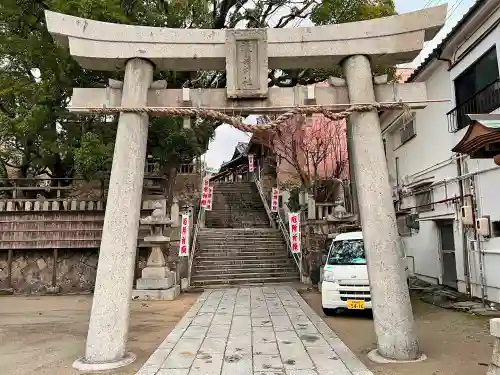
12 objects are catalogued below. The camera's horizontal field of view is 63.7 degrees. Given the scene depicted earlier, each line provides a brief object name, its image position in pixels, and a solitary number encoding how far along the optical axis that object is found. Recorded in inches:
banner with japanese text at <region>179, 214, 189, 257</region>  615.5
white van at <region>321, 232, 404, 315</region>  377.1
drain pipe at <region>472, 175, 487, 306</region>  424.5
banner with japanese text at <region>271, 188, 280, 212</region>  908.0
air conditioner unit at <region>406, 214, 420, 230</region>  580.4
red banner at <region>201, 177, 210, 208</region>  896.9
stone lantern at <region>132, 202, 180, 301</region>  537.5
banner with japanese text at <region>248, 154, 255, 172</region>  1337.5
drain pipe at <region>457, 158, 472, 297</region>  460.4
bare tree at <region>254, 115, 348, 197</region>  851.4
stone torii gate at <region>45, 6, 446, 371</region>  256.1
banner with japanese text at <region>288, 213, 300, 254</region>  671.8
